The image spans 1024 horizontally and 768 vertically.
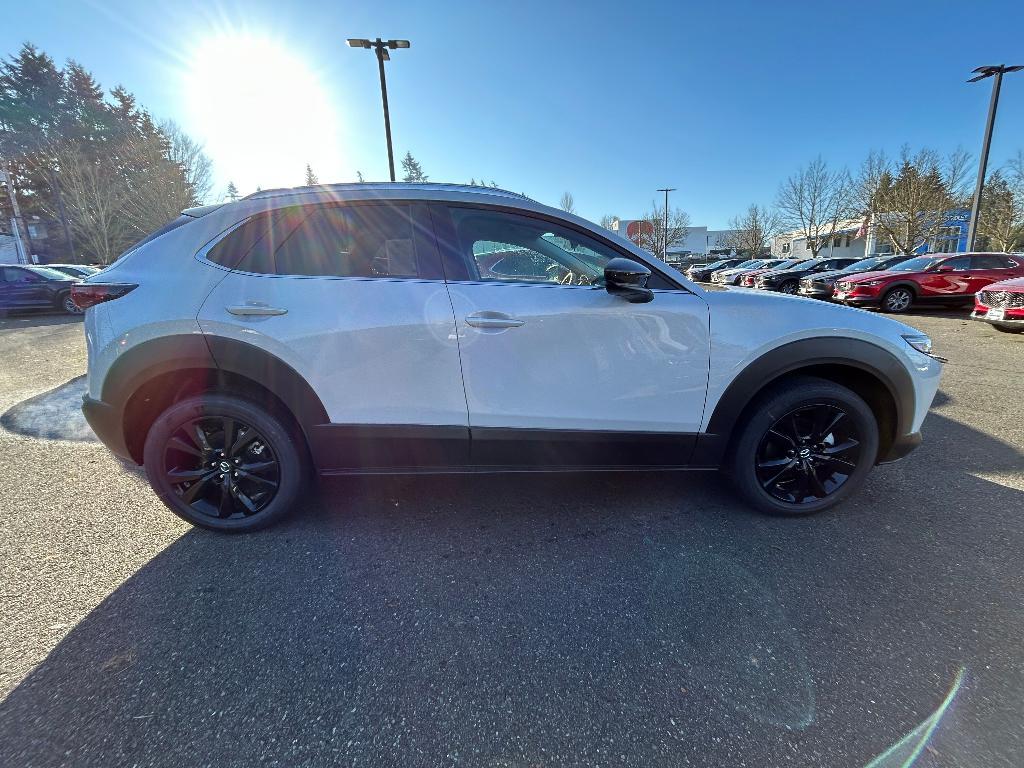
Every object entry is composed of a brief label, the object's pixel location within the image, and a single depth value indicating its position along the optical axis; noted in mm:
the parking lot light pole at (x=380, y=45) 10734
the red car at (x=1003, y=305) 7508
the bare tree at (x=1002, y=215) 29891
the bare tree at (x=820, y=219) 35469
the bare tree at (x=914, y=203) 26828
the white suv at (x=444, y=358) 2264
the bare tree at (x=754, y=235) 48344
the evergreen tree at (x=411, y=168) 55125
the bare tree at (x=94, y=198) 29047
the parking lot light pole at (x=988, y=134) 13769
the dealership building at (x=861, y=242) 29484
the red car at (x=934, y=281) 10875
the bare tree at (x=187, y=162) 33406
